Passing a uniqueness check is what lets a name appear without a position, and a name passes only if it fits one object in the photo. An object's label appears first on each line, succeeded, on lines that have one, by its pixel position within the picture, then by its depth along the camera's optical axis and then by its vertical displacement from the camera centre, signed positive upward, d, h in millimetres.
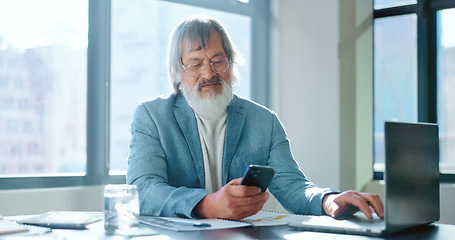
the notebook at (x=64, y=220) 1376 -250
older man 1856 -14
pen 1348 -250
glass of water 1266 -188
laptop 1207 -145
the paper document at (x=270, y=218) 1439 -262
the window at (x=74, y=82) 3107 +321
